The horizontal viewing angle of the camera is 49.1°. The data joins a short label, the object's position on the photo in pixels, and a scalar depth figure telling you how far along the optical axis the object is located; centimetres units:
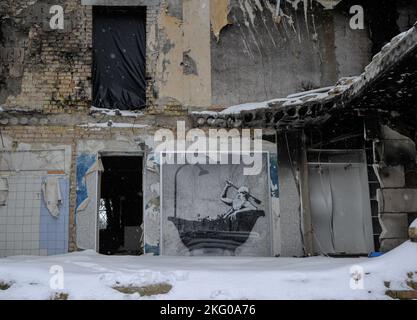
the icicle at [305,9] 998
